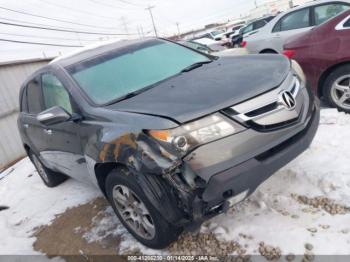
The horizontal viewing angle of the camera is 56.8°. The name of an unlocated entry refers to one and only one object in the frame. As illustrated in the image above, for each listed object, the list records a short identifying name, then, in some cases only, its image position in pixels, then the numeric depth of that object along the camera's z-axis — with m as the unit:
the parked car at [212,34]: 27.85
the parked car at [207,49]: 7.20
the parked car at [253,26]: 14.02
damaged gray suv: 2.18
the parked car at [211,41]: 11.02
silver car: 6.11
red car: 4.17
